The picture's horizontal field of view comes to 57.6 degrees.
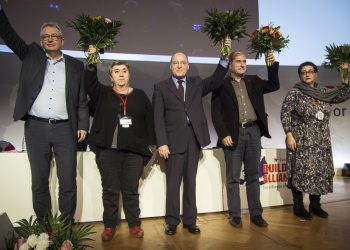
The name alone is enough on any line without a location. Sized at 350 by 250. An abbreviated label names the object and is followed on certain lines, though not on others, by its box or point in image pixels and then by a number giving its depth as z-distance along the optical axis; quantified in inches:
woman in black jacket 106.3
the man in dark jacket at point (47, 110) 100.0
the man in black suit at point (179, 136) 110.7
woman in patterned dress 127.2
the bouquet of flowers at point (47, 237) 64.2
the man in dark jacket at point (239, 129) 118.8
